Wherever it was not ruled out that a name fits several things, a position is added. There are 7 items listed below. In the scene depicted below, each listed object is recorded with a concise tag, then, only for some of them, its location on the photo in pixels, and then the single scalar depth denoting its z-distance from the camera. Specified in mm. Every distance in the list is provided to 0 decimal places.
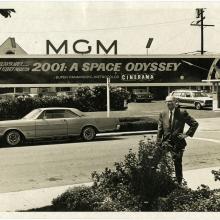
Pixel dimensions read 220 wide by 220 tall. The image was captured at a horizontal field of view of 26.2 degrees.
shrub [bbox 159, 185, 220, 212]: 6031
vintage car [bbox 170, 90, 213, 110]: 32531
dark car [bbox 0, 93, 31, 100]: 24945
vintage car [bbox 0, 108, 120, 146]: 14852
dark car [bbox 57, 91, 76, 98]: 27742
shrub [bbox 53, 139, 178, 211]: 6441
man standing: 7895
